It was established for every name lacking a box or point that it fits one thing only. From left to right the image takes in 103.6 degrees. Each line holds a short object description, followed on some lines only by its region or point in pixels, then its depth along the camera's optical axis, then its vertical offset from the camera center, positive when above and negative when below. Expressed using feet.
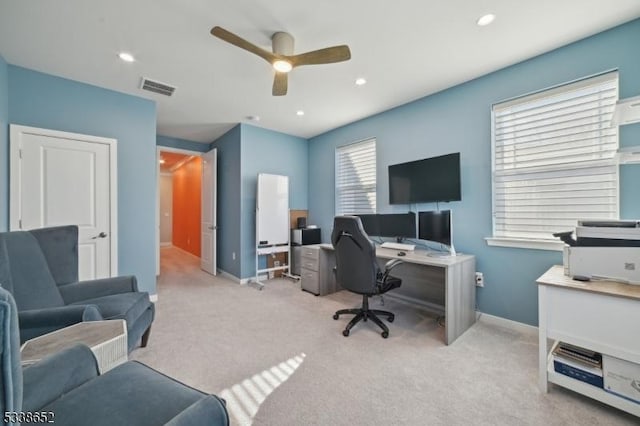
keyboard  9.93 -1.39
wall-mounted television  9.35 +1.28
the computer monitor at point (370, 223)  11.79 -0.51
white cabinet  4.62 -2.19
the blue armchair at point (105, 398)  2.82 -2.31
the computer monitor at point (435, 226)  8.80 -0.53
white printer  5.12 -0.86
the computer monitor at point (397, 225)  10.43 -0.57
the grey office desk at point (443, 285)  7.54 -2.71
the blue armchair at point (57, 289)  4.80 -1.85
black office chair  7.94 -1.78
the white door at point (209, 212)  15.67 +0.07
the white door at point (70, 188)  8.54 +0.94
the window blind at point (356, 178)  13.14 +1.91
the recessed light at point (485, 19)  6.30 +4.91
